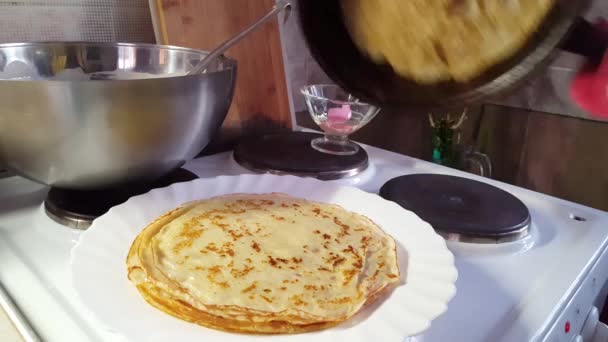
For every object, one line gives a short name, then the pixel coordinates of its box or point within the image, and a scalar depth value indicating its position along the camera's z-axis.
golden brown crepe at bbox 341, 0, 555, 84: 0.44
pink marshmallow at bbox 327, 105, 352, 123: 0.96
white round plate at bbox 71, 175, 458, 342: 0.41
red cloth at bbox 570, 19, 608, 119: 0.44
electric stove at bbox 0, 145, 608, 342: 0.47
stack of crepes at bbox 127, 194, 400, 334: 0.43
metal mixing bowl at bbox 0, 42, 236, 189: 0.54
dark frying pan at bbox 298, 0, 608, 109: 0.42
